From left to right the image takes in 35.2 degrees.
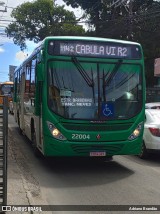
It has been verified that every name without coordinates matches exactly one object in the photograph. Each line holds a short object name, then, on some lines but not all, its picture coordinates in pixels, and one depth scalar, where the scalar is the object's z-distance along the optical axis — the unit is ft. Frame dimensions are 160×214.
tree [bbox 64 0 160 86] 77.26
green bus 18.55
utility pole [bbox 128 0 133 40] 71.57
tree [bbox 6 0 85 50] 121.24
